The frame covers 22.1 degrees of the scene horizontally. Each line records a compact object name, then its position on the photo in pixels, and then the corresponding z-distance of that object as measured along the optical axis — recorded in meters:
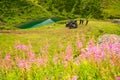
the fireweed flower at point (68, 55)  11.30
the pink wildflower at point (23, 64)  11.61
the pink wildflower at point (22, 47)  14.40
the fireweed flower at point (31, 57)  11.96
